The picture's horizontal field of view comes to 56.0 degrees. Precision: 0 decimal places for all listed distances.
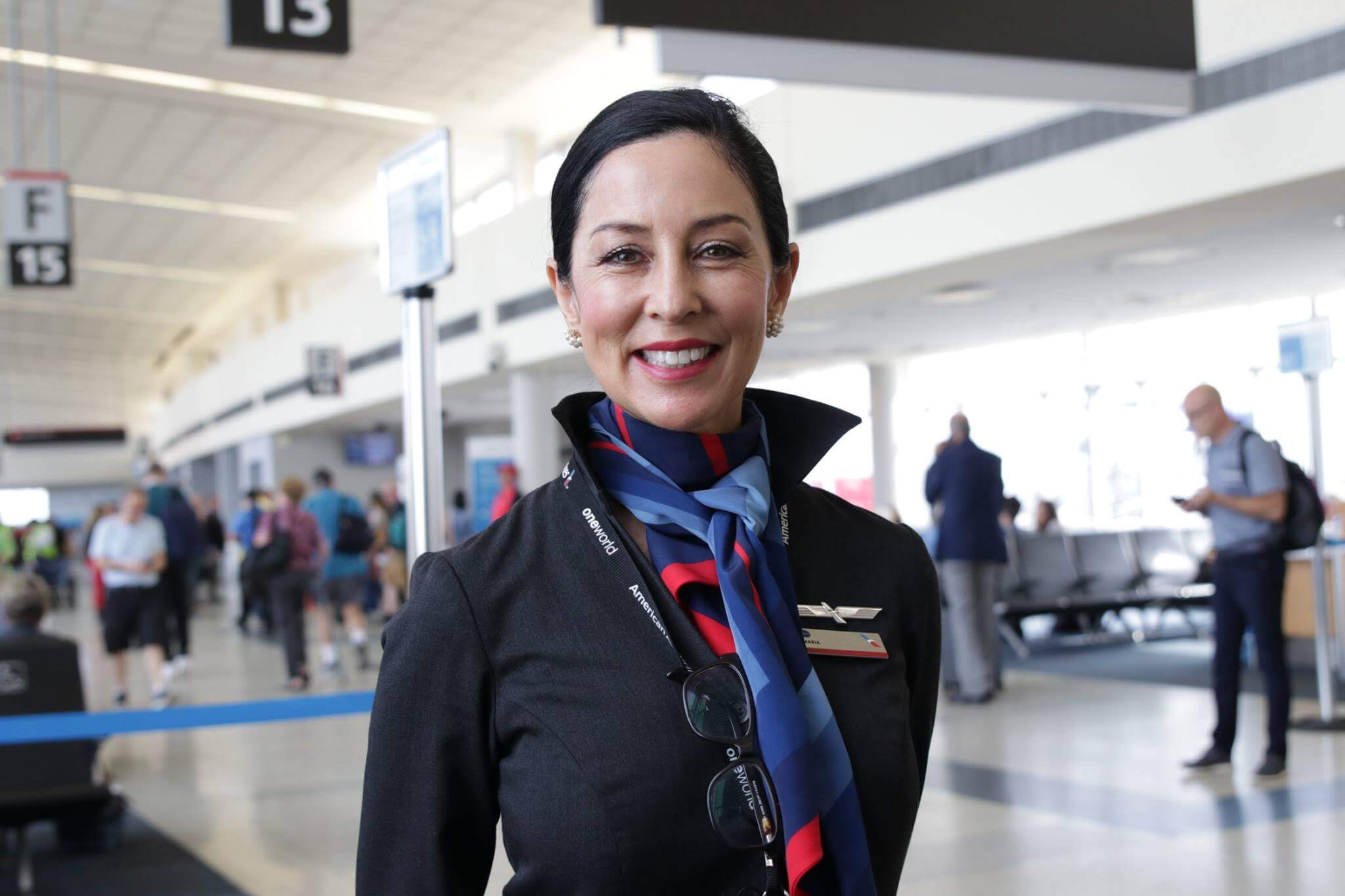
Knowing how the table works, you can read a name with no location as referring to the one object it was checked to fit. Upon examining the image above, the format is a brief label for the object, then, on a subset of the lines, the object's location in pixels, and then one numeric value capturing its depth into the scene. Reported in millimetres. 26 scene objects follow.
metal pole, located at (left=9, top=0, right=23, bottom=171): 11031
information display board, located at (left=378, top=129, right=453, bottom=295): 3143
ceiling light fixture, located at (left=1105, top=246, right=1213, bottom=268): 10680
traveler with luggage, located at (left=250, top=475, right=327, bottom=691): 9969
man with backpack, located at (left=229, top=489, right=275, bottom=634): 14758
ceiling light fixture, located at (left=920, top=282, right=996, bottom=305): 11859
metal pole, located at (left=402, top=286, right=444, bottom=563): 3062
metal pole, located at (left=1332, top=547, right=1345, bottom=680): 9156
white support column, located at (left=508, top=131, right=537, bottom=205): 18391
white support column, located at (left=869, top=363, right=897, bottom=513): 19031
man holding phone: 5793
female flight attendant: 1117
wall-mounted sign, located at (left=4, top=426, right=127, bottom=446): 41062
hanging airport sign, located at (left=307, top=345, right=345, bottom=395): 20562
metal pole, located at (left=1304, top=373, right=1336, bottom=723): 6918
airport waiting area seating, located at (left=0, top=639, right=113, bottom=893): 4926
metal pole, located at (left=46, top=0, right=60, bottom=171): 10445
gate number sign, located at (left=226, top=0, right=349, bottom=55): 5094
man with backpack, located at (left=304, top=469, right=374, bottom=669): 10516
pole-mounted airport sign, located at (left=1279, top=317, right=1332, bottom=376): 7273
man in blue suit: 8344
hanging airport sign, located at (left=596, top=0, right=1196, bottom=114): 3455
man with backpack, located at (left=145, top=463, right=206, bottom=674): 10602
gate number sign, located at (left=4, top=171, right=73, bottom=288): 10406
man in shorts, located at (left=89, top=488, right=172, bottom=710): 8773
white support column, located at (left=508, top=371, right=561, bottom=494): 17250
